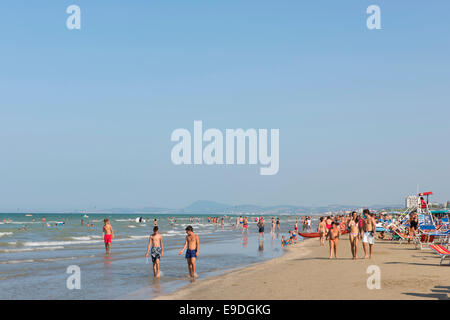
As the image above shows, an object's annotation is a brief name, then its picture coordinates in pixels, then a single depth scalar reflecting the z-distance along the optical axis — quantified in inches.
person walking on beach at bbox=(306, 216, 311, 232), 1623.3
